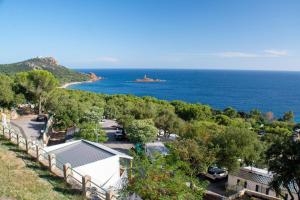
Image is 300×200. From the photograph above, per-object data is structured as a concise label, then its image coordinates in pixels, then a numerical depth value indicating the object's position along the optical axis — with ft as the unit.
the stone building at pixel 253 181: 49.01
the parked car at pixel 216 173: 58.05
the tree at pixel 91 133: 60.13
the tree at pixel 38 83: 101.30
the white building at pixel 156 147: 59.86
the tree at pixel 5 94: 85.62
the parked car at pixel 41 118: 86.20
